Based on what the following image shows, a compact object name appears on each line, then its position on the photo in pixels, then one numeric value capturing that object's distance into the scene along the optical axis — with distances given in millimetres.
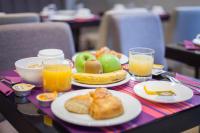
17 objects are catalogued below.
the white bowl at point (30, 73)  1002
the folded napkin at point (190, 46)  1784
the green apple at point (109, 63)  1100
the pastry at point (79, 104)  790
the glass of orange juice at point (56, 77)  951
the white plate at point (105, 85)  996
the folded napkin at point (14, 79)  1085
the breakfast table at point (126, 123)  750
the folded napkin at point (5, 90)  982
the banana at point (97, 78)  1008
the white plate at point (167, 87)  896
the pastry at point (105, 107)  751
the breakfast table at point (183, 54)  1697
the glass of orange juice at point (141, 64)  1119
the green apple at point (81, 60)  1097
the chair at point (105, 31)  2000
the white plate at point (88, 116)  731
